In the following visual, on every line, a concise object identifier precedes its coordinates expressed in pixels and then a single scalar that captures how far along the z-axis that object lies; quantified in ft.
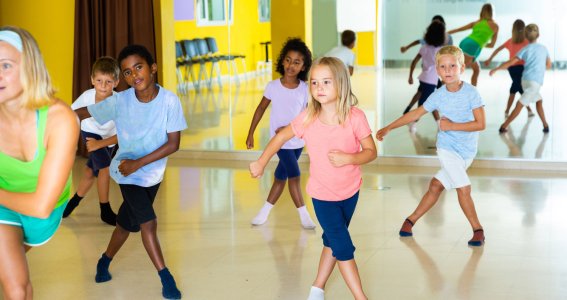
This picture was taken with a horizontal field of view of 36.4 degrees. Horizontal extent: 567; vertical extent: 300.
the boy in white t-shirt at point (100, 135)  17.49
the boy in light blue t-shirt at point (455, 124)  16.17
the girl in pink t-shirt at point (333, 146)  12.14
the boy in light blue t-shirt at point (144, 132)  13.57
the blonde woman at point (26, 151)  9.06
